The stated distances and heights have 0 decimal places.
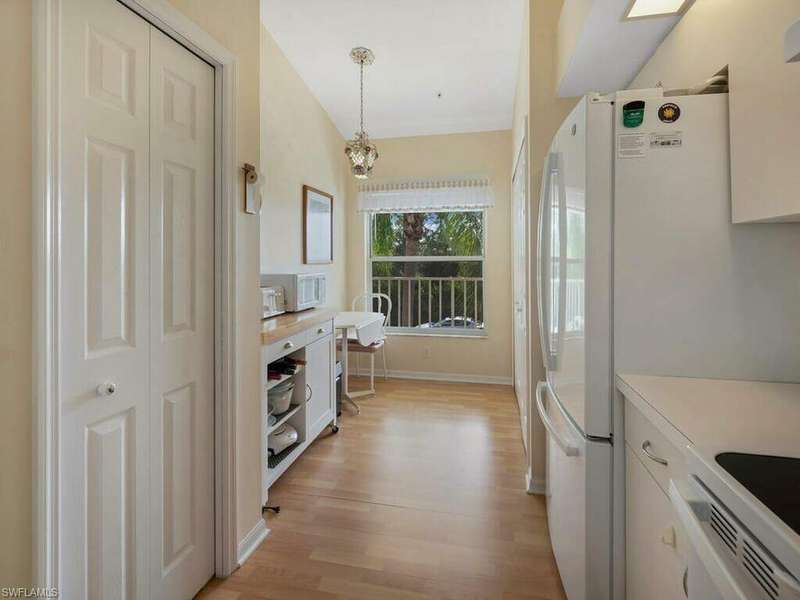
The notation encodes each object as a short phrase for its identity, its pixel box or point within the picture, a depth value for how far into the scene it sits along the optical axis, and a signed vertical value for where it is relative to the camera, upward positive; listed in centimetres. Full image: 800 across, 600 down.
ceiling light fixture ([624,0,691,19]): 144 +105
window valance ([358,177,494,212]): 429 +108
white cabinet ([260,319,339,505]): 208 -67
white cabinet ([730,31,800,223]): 92 +40
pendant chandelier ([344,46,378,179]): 299 +107
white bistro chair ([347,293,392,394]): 466 -13
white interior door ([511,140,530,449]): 268 +9
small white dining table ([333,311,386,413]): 344 -31
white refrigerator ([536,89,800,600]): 116 +5
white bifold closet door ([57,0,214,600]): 106 -6
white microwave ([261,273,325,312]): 285 +5
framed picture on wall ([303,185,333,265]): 375 +65
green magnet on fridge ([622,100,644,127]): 120 +54
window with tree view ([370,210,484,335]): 451 +28
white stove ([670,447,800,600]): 53 -36
